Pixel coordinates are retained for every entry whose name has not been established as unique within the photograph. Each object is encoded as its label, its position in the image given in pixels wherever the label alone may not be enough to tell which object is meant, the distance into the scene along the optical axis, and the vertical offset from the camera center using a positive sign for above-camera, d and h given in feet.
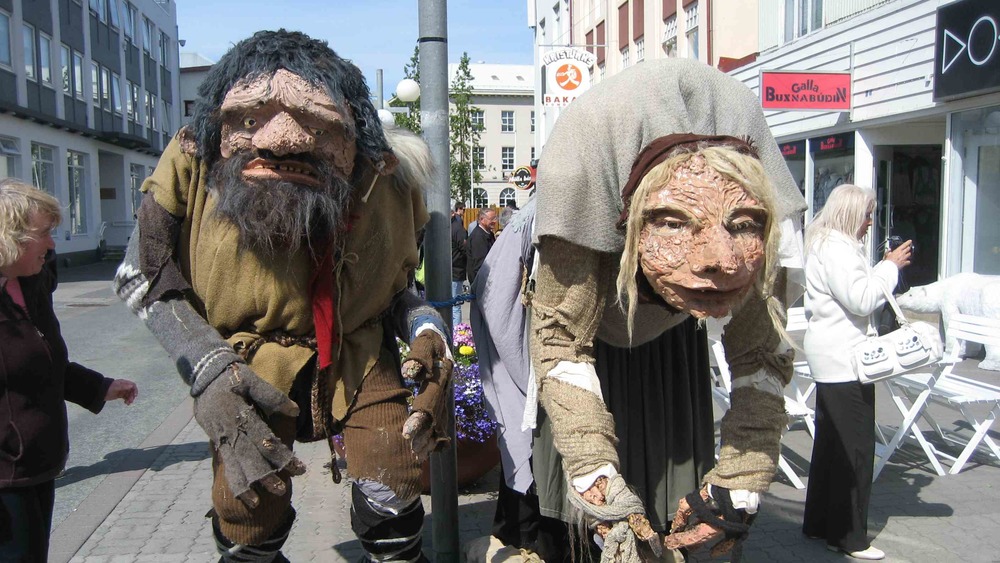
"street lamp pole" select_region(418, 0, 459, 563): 9.12 +0.25
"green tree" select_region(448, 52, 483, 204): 65.05 +7.41
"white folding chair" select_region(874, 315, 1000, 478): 15.24 -3.53
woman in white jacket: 12.26 -2.41
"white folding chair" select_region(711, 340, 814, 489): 15.11 -3.69
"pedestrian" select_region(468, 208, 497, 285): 39.27 -1.29
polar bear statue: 26.08 -2.94
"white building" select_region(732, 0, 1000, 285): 29.81 +3.83
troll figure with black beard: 6.86 -0.60
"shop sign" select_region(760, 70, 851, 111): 35.78 +5.42
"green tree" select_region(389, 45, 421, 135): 50.06 +6.76
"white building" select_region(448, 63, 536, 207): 199.31 +20.24
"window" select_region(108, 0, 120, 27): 97.96 +25.21
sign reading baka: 34.35 +5.91
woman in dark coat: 8.41 -1.73
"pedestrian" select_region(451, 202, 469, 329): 40.57 -1.95
